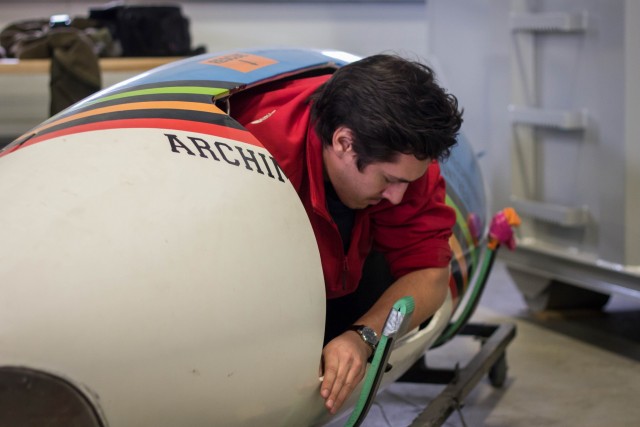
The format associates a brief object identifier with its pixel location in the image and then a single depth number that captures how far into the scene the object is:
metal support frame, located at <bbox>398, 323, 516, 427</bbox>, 2.01
